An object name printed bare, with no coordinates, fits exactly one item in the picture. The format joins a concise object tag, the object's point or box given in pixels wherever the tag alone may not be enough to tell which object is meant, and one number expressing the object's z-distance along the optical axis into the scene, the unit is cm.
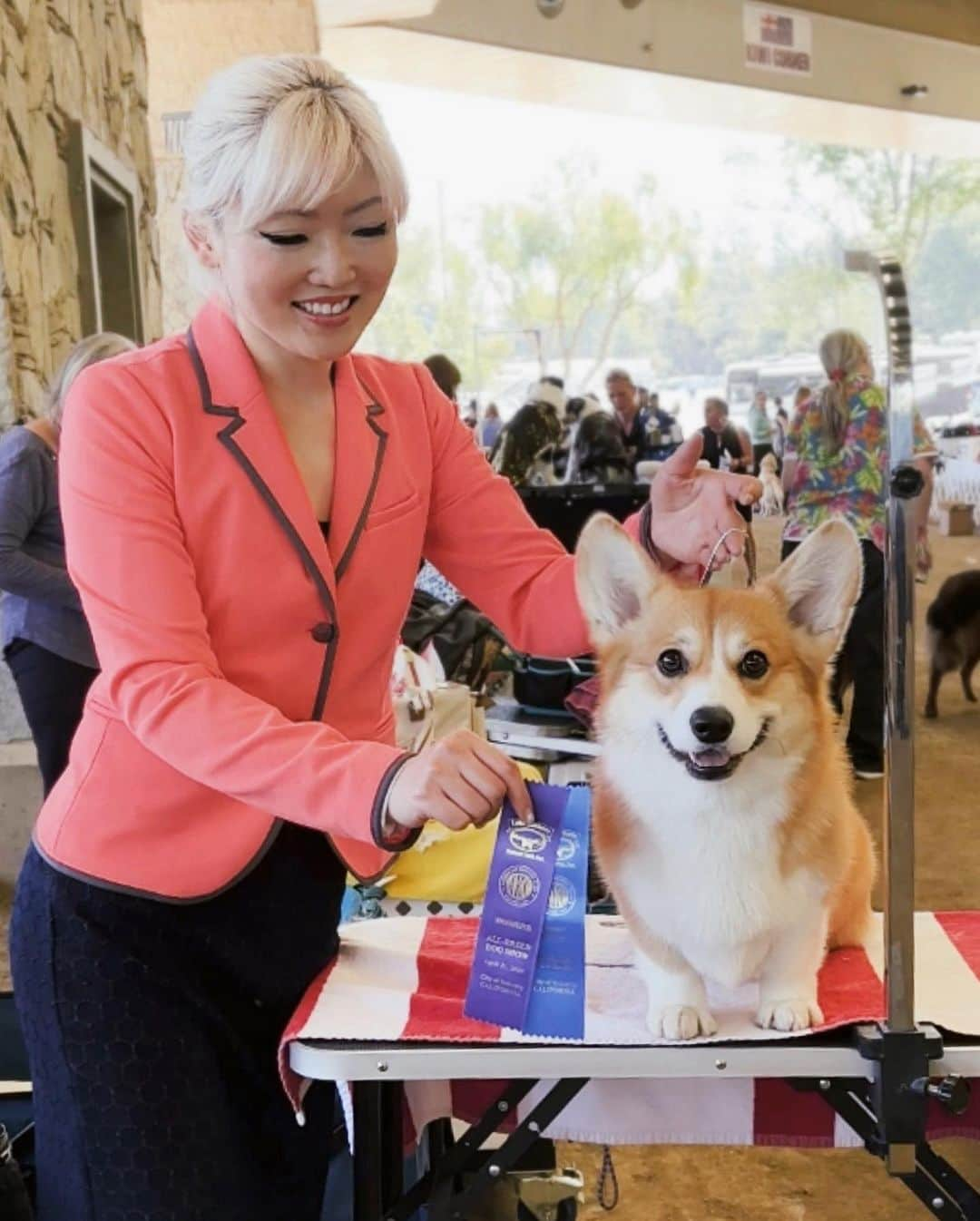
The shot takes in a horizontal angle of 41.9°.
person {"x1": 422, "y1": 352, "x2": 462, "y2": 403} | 586
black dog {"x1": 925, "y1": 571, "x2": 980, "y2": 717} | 572
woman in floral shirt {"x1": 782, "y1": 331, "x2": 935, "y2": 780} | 421
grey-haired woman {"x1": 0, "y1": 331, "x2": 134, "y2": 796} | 317
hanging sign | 1111
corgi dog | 126
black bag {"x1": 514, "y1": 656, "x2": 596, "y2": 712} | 368
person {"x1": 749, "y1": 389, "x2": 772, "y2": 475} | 1234
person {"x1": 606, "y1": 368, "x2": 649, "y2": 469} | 830
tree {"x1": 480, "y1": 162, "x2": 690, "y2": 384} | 1947
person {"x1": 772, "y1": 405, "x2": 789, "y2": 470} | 475
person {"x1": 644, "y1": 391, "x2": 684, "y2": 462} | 817
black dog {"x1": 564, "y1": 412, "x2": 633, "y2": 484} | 629
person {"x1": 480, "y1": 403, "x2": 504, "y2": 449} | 1040
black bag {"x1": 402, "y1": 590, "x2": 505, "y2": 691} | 391
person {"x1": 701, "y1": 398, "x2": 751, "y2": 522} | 318
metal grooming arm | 109
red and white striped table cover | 128
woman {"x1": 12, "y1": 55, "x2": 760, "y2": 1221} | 111
